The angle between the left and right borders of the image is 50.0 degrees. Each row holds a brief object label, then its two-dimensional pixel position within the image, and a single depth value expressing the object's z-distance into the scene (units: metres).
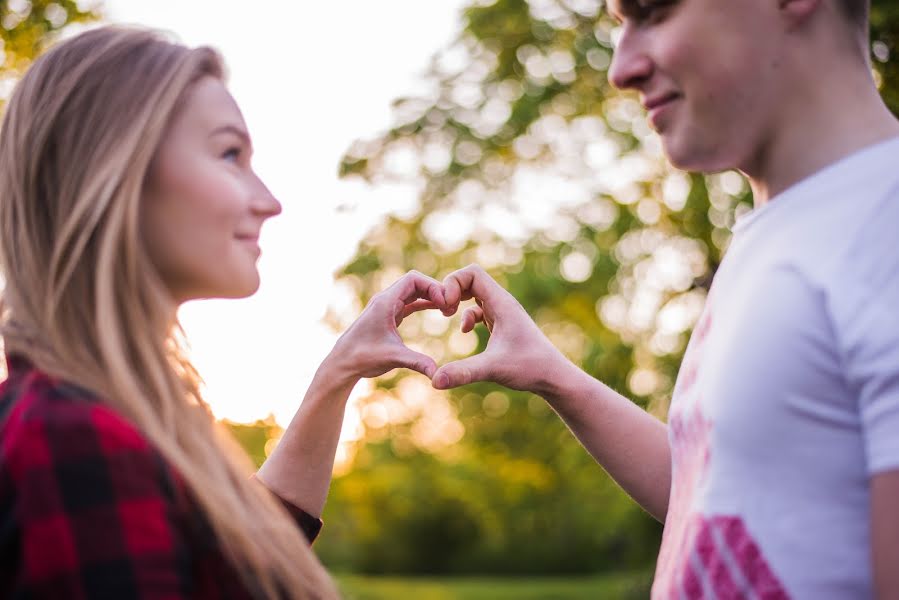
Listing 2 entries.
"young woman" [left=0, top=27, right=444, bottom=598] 1.40
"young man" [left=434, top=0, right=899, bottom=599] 1.53
